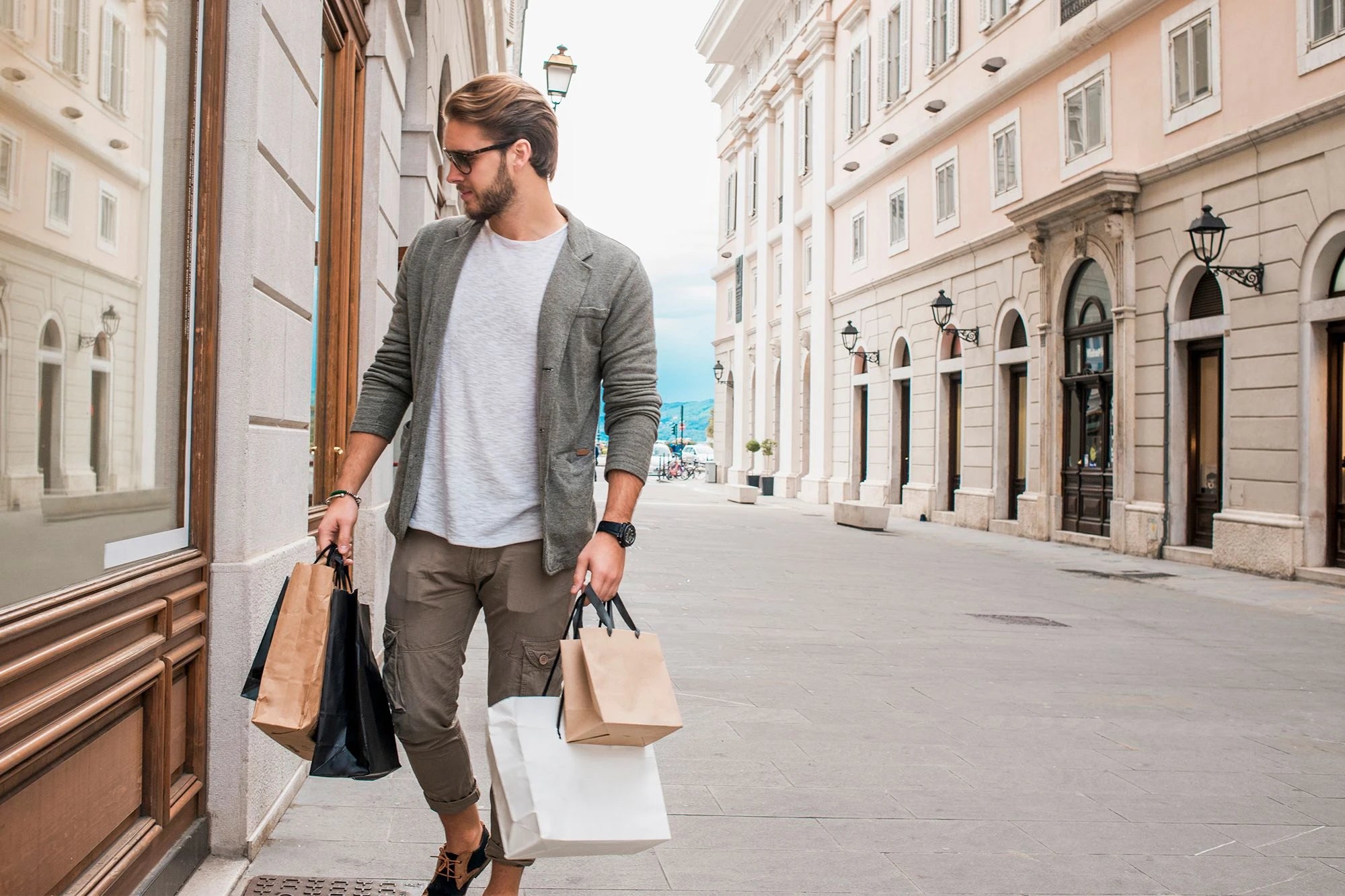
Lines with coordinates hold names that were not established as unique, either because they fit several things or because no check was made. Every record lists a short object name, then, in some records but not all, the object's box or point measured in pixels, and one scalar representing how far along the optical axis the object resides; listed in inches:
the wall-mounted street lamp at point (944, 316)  920.9
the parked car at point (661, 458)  2324.1
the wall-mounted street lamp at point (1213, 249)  579.5
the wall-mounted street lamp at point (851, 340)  1146.0
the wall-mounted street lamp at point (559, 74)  665.6
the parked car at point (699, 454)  2591.0
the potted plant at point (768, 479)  1534.2
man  114.7
